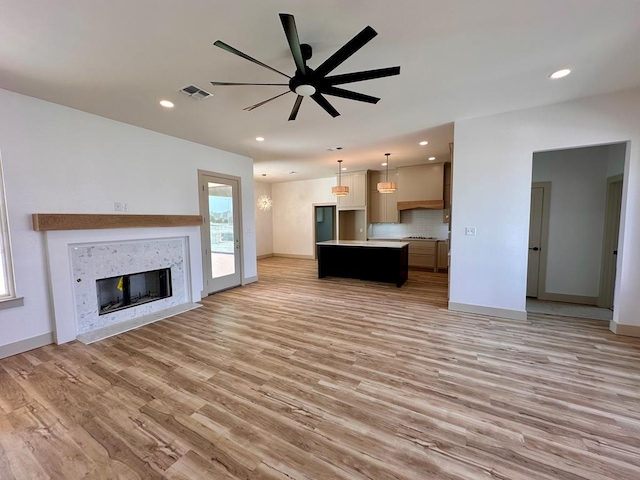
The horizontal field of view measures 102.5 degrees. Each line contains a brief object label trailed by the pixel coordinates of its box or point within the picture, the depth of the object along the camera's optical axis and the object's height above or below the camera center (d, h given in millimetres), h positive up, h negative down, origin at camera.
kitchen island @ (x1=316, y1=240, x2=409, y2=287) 5547 -945
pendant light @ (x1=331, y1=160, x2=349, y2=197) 6629 +771
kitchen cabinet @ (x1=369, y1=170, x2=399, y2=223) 7629 +512
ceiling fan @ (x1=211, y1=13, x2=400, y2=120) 1608 +1130
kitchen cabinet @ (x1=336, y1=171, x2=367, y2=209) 7922 +924
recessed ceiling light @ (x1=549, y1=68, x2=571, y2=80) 2548 +1451
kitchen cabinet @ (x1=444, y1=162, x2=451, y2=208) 6785 +943
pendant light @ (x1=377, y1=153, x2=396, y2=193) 6065 +765
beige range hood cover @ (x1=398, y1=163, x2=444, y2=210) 6746 +875
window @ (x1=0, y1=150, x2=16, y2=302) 2822 -385
